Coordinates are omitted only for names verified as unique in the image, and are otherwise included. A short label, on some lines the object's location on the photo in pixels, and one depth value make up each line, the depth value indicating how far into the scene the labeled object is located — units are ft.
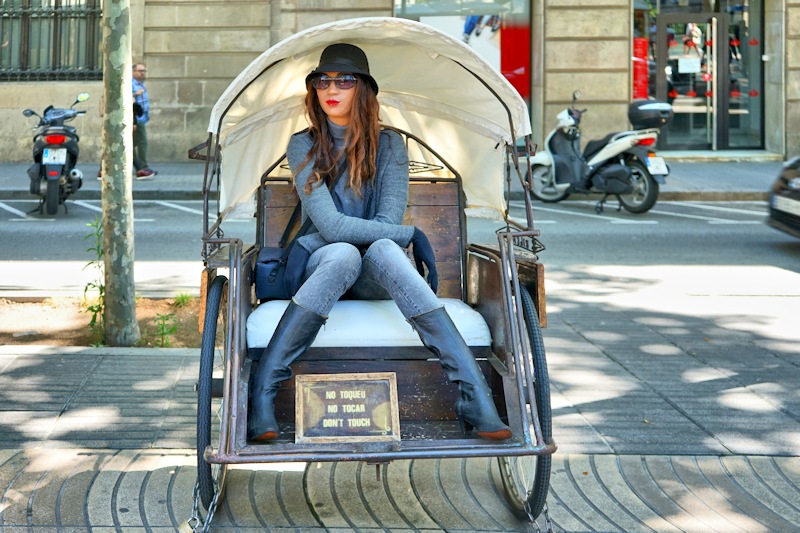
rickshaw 14.03
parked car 36.81
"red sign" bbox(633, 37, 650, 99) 68.69
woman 14.38
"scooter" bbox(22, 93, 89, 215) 46.42
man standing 57.00
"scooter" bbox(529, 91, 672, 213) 47.70
